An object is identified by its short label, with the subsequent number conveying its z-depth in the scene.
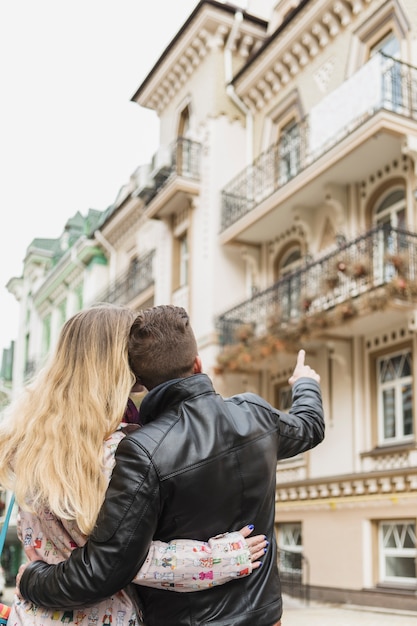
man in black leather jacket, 2.21
